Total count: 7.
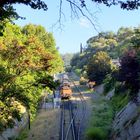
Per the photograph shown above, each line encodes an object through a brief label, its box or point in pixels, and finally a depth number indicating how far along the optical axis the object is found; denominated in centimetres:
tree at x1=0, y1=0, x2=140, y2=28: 1023
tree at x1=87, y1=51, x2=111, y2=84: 7456
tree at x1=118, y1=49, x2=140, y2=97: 3447
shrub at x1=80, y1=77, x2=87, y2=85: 8895
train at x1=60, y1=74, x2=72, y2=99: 5938
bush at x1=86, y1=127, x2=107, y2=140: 2863
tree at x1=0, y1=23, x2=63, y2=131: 2145
